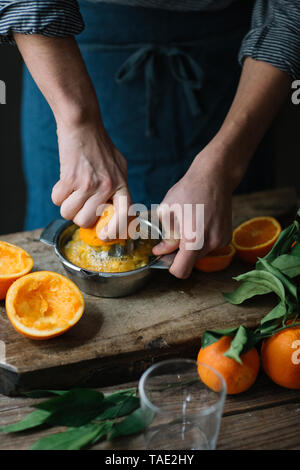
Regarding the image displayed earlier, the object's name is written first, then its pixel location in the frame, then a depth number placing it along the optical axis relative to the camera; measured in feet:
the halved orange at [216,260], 4.64
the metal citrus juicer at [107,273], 4.16
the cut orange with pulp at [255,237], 4.71
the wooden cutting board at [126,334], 3.68
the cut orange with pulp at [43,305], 3.67
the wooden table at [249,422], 3.21
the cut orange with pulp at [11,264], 4.08
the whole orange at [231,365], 3.35
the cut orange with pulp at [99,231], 4.21
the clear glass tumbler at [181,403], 3.02
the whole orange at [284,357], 3.39
